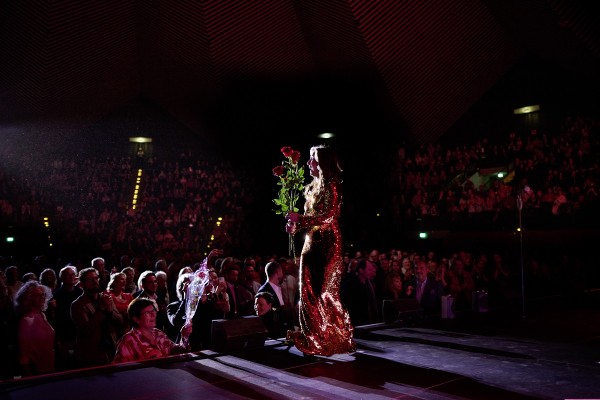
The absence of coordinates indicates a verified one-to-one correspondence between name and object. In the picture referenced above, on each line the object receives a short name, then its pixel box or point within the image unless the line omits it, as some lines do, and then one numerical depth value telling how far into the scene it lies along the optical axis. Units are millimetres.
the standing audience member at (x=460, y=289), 8359
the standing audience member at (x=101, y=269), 6839
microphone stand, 6746
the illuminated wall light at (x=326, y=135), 15445
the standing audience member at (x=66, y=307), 5062
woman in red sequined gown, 4266
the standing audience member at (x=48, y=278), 5915
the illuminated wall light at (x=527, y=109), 15177
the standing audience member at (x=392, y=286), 7359
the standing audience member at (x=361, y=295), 6453
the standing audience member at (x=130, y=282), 6422
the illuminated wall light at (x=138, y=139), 18875
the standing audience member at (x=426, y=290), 7180
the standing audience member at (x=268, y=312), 5445
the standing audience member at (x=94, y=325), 4207
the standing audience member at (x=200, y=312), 4664
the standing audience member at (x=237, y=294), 6086
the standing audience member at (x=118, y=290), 5130
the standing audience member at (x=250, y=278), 6903
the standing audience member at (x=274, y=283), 5715
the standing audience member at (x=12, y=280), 6115
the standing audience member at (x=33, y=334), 3850
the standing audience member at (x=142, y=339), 3803
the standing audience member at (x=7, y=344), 4242
